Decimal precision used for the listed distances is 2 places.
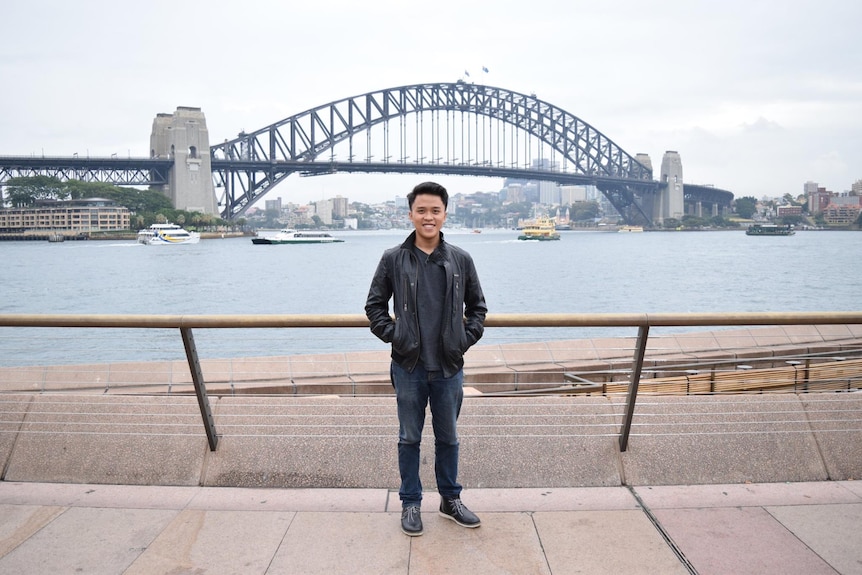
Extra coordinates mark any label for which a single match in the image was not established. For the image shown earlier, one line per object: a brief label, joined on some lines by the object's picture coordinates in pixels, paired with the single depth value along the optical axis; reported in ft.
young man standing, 11.05
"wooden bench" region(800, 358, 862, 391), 22.88
